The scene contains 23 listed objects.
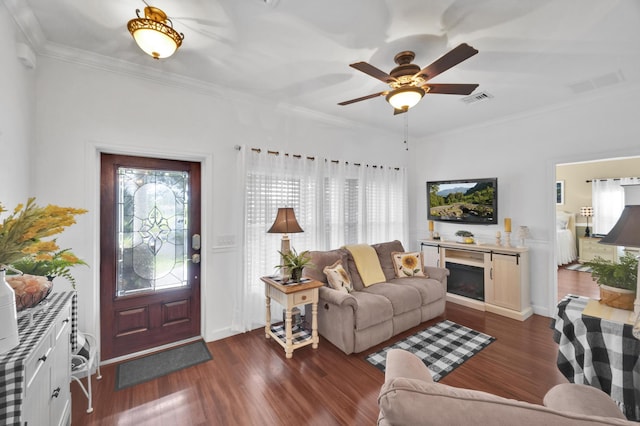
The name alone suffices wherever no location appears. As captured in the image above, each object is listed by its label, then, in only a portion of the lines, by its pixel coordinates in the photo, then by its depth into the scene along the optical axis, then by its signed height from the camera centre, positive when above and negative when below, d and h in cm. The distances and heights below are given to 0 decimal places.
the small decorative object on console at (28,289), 137 -39
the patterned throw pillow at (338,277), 306 -75
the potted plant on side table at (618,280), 181 -48
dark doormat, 237 -146
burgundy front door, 262 -40
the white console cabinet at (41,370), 101 -71
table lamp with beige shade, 292 -13
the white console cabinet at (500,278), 364 -93
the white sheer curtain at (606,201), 603 +27
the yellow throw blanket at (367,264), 348 -67
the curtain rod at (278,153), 321 +81
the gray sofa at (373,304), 273 -102
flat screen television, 416 +22
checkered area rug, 253 -144
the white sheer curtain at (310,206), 324 +13
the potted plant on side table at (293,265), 287 -55
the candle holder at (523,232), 376 -27
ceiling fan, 196 +109
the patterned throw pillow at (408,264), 376 -73
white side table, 269 -93
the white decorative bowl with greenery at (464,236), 427 -38
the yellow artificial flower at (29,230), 110 -6
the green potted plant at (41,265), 158 -30
